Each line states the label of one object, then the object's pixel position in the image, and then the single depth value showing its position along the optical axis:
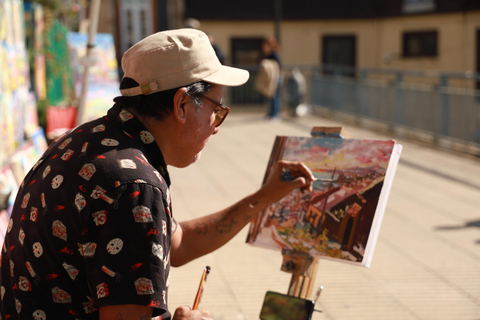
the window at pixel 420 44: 20.39
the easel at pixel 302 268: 2.79
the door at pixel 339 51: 21.08
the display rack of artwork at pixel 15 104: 4.63
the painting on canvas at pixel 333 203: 2.62
